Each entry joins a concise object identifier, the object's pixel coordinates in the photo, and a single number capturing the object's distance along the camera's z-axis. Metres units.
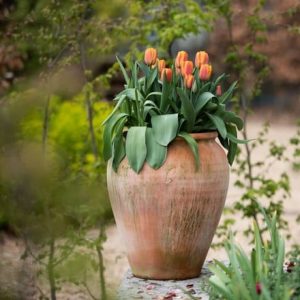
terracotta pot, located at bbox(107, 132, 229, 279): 5.61
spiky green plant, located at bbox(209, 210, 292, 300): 4.27
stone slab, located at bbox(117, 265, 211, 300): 5.41
